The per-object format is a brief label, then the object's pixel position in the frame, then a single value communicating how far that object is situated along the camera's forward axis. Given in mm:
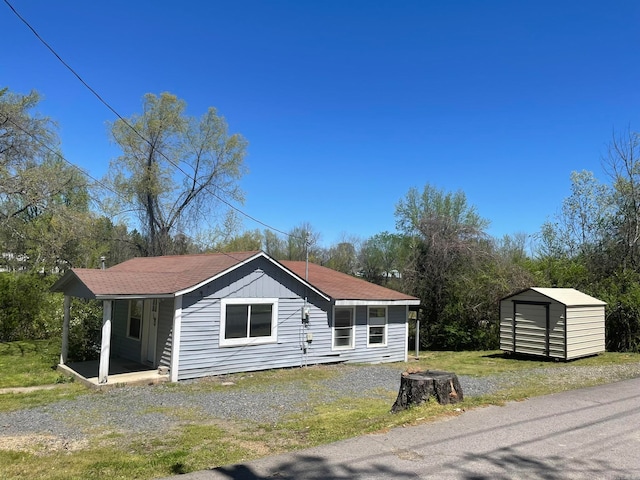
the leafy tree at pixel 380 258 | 38125
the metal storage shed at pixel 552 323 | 14391
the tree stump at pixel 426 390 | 7172
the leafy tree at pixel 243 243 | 31875
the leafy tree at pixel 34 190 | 16078
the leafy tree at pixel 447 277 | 21844
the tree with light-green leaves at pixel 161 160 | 25391
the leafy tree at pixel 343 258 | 45375
